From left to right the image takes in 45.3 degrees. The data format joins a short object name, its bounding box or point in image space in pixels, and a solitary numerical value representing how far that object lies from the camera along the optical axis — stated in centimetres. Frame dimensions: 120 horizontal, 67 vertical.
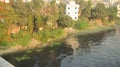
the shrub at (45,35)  3288
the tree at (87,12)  4714
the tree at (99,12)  4632
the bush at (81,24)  4238
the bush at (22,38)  3054
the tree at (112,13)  4960
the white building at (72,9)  4647
